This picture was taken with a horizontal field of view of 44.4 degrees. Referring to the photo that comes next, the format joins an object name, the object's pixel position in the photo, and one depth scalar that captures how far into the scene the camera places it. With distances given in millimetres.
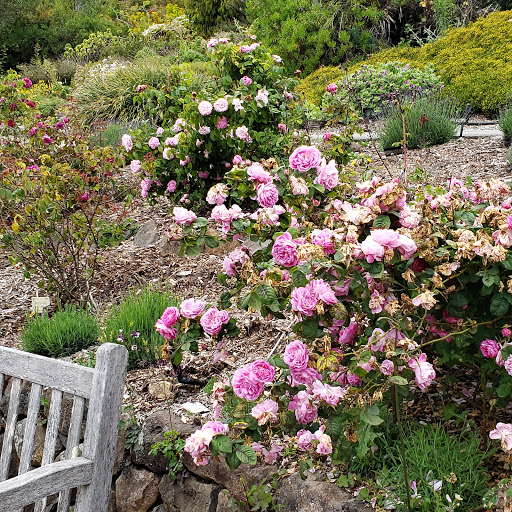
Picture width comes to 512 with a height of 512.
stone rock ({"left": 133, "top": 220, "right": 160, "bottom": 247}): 4988
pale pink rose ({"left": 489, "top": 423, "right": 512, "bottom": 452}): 1721
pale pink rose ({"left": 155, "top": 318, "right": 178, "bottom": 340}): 2055
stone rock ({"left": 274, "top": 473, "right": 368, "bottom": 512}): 2055
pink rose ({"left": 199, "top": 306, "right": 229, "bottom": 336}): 1993
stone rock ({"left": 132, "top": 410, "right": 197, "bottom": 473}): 2604
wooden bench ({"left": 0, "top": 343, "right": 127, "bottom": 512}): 1890
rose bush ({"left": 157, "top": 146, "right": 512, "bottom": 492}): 1736
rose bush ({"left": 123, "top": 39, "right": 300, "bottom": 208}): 4516
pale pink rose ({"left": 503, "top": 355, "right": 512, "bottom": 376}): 1740
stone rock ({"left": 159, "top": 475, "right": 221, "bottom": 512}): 2432
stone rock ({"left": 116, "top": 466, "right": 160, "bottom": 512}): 2646
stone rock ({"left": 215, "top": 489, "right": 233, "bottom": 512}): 2355
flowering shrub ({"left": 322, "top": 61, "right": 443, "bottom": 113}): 7109
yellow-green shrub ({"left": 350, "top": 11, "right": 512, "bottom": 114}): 7133
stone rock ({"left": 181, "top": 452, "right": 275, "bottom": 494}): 2293
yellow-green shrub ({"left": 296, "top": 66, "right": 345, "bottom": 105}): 8719
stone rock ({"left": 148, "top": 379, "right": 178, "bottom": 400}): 2868
